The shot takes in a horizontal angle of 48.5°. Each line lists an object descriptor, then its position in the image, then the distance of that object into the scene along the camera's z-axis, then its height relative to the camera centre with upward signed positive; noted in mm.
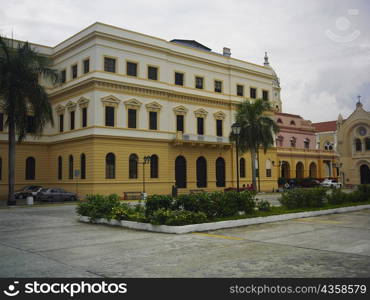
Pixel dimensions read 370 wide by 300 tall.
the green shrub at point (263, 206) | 18750 -1396
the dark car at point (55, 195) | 33781 -1307
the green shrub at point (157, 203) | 15656 -971
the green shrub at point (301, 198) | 20250 -1163
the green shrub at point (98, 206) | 17016 -1157
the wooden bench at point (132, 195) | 35825 -1542
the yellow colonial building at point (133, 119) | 36375 +5694
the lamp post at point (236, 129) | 25648 +2952
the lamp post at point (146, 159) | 37219 +1693
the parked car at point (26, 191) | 37628 -1024
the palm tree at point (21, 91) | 28172 +6186
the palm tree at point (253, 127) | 40812 +4844
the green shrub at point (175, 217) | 14134 -1417
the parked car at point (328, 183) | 56969 -1220
